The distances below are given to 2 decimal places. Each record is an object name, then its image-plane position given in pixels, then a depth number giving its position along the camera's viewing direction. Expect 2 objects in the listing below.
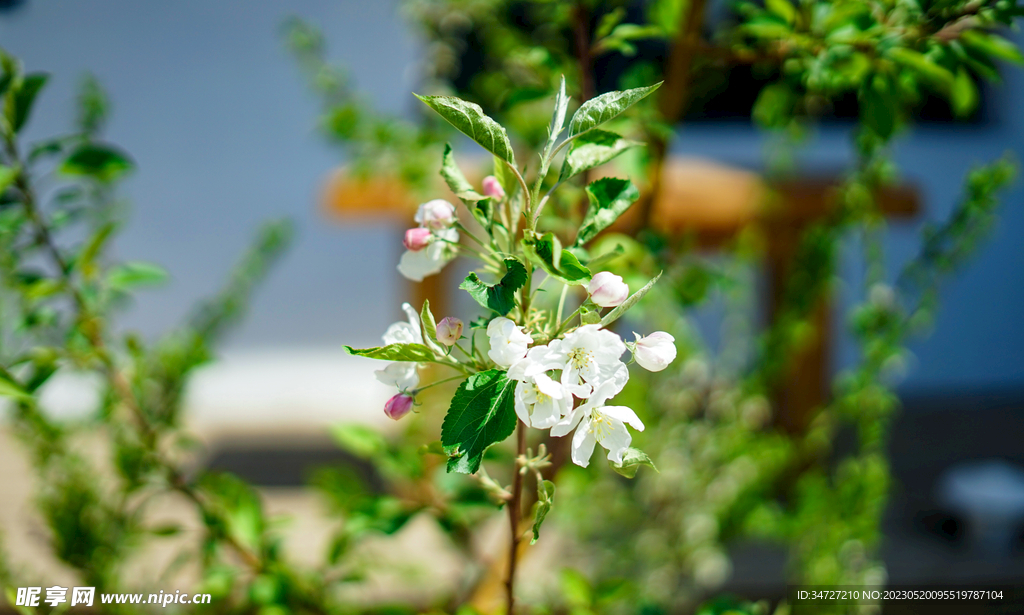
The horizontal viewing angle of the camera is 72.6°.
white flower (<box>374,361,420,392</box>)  0.51
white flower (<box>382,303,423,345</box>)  0.51
